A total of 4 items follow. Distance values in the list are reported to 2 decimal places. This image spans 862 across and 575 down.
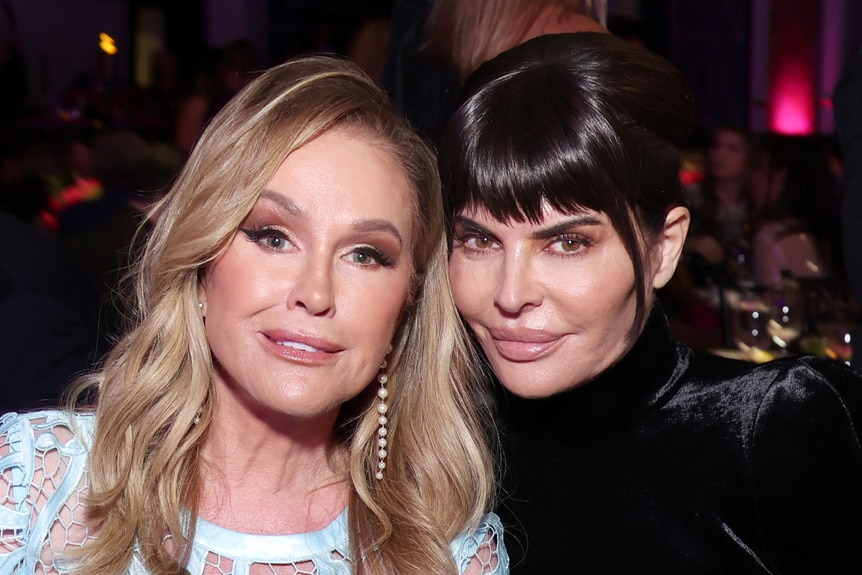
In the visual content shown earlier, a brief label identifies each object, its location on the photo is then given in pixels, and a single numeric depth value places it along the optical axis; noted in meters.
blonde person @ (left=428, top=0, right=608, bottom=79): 2.43
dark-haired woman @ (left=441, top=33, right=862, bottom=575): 1.68
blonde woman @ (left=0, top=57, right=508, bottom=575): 1.70
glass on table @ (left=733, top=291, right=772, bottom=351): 3.27
